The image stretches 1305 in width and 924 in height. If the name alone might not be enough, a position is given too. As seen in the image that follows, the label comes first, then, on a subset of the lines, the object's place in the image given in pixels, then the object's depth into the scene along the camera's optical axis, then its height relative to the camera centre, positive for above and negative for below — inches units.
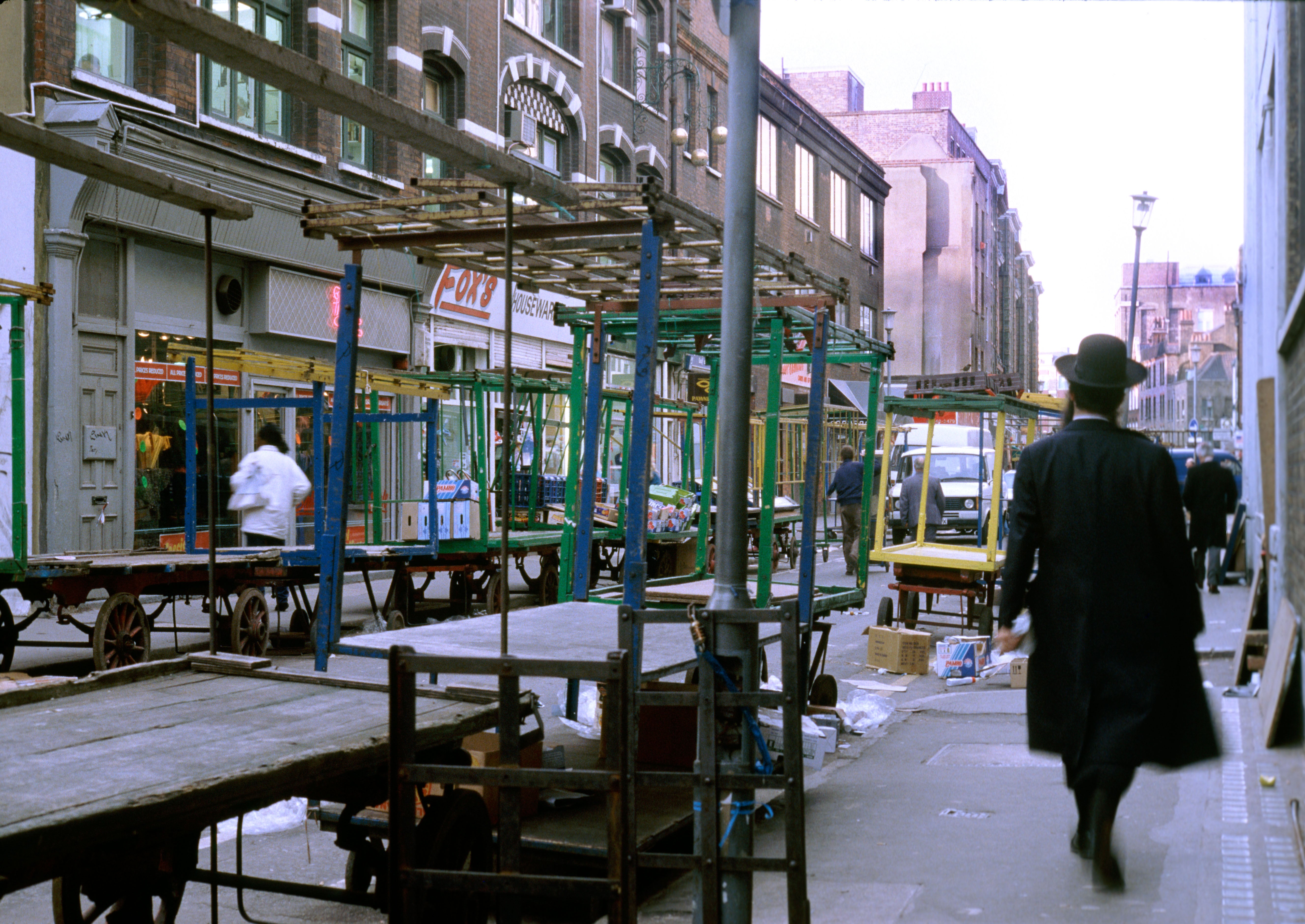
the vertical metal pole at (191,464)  470.0 -2.6
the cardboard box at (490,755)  216.8 -51.5
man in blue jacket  740.0 -19.1
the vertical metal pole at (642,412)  230.7 +9.8
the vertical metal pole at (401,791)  146.8 -39.1
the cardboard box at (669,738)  263.9 -58.3
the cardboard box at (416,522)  534.6 -26.8
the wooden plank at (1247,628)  370.3 -51.4
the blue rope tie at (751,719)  164.9 -35.1
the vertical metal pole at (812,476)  293.7 -3.3
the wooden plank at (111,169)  156.6 +39.9
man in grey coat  662.5 -24.7
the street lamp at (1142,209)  1254.9 +257.7
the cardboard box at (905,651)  461.1 -69.2
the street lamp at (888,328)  1213.1 +154.3
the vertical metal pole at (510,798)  149.7 -40.3
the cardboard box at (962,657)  448.5 -69.9
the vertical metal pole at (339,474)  228.5 -2.9
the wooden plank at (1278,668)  257.4 -44.0
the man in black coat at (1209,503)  709.3 -21.6
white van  1023.6 -13.4
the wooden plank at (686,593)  318.0 -34.5
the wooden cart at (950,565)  498.6 -40.5
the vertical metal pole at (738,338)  176.6 +17.5
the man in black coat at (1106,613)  170.1 -20.5
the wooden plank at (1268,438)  379.2 +8.6
